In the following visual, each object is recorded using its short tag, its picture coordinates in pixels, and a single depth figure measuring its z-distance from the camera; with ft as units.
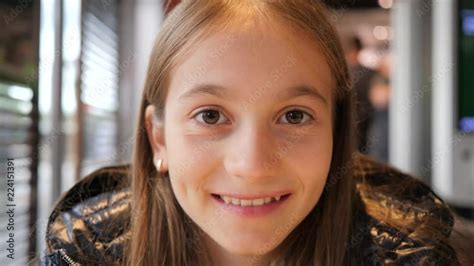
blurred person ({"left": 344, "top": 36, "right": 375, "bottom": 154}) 10.14
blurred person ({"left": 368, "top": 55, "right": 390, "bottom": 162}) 14.32
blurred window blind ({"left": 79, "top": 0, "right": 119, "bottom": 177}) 9.05
